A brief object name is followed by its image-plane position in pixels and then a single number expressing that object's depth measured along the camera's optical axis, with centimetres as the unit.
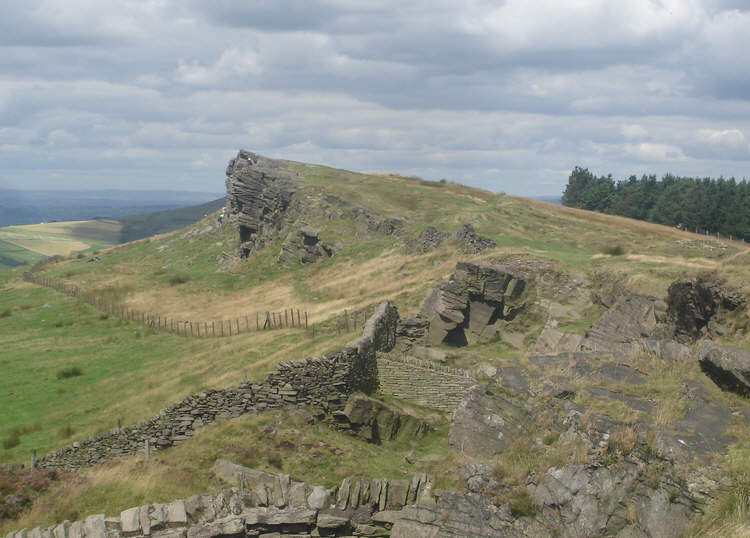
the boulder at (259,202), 7469
